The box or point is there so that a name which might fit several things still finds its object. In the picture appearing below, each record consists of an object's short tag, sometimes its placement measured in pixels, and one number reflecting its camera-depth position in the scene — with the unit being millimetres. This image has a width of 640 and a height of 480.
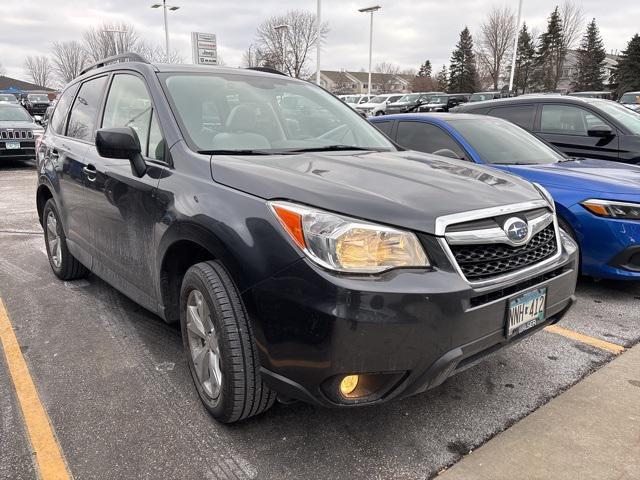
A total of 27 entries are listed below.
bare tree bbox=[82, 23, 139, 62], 44094
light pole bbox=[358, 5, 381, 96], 30750
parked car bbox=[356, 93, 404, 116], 26848
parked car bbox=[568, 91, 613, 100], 19602
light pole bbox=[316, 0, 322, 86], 25520
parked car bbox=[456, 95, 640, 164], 5984
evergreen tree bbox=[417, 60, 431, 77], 84531
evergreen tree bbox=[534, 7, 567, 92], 50188
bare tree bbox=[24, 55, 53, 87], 80875
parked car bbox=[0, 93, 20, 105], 24594
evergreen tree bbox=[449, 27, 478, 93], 59125
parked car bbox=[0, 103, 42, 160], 12531
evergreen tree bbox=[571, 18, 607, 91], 51781
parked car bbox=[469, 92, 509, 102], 25156
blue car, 3924
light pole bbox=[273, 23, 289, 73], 44500
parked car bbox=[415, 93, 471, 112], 22422
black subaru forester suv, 1921
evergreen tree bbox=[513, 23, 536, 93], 53844
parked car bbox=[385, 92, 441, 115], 25203
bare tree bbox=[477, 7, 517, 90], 52781
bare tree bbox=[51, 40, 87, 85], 53388
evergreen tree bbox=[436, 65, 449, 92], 64038
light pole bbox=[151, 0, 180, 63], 29200
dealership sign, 25361
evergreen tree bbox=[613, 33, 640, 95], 48250
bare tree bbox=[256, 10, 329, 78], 44625
